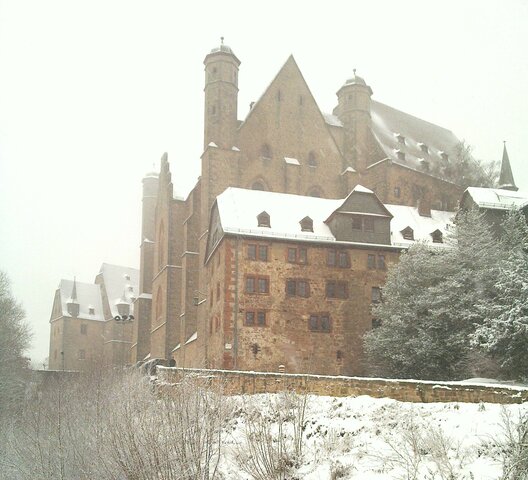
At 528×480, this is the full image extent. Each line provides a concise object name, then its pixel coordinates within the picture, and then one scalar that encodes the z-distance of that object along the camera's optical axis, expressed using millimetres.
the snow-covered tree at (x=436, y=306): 37281
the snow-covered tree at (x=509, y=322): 32281
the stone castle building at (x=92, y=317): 89562
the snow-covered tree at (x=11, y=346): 51469
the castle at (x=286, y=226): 42531
